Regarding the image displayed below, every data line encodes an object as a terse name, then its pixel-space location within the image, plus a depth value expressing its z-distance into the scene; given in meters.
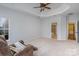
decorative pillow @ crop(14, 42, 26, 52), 1.98
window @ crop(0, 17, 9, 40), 1.96
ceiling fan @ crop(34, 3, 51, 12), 1.94
